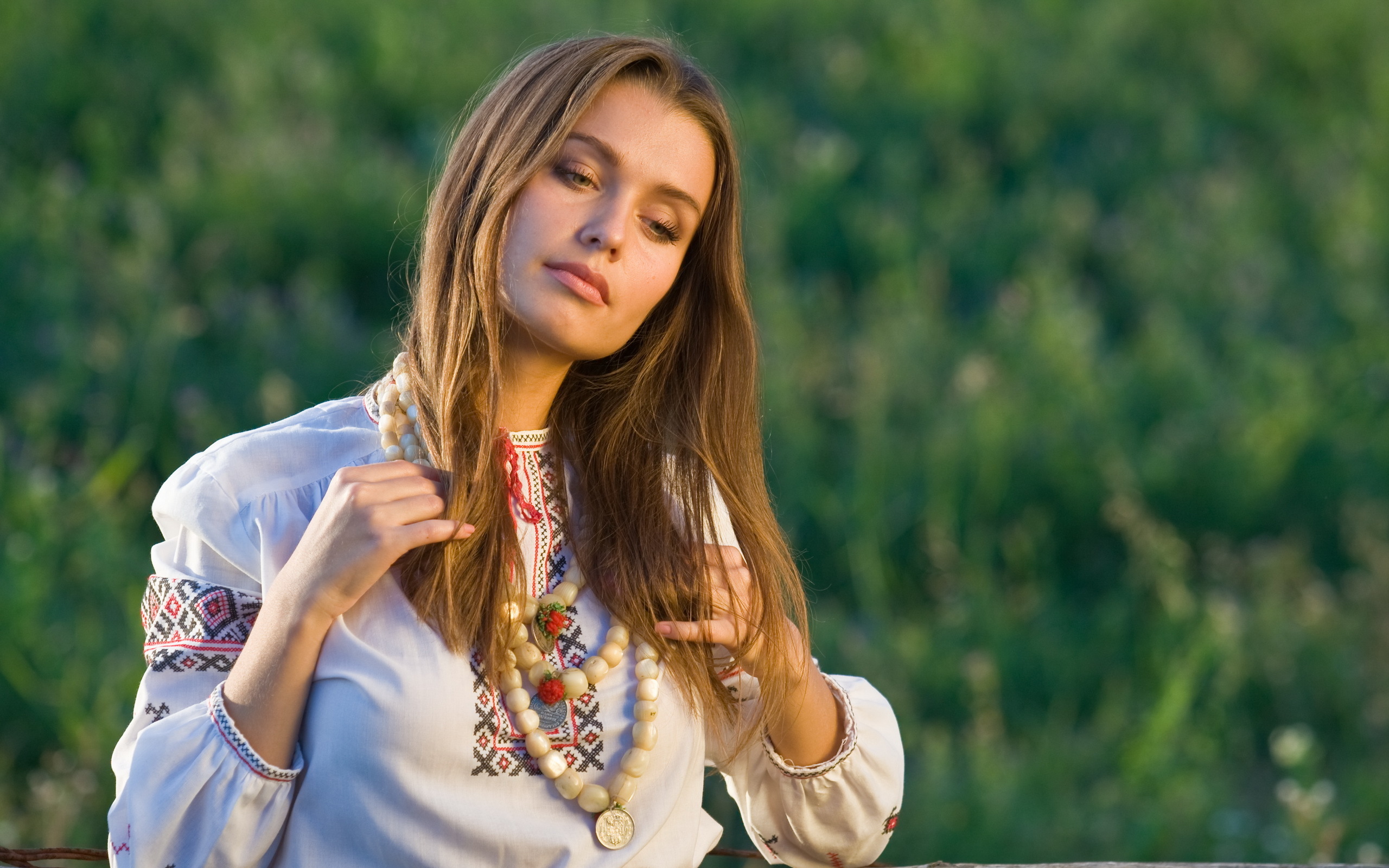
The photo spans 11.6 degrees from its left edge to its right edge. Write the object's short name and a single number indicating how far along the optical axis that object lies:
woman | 4.37
